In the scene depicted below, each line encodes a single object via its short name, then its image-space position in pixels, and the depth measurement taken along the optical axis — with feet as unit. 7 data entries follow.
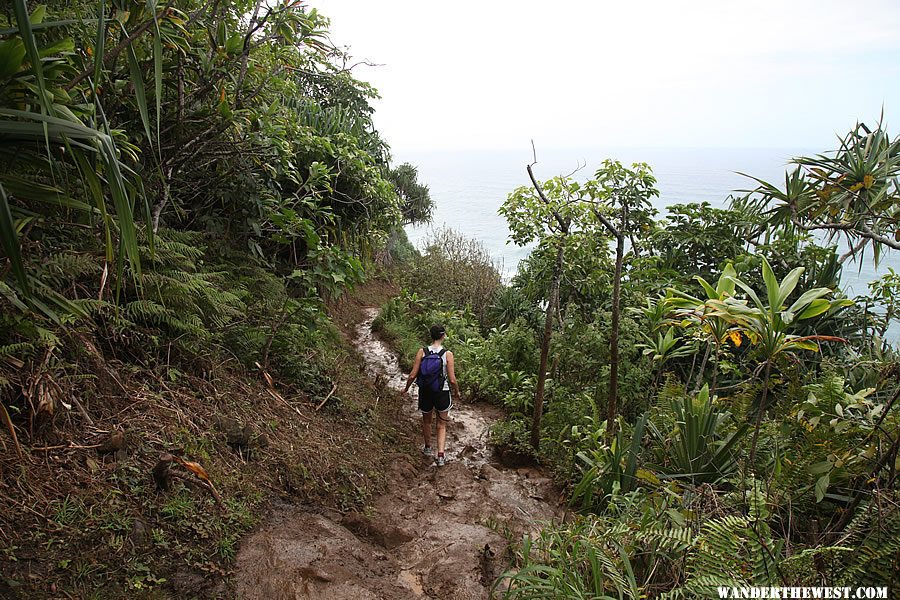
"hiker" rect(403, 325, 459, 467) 17.52
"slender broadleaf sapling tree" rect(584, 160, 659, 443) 14.16
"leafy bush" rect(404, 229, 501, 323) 40.91
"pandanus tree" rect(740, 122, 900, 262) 17.61
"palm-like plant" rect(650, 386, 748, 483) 11.02
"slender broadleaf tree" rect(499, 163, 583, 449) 16.06
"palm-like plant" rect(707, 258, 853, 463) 8.71
